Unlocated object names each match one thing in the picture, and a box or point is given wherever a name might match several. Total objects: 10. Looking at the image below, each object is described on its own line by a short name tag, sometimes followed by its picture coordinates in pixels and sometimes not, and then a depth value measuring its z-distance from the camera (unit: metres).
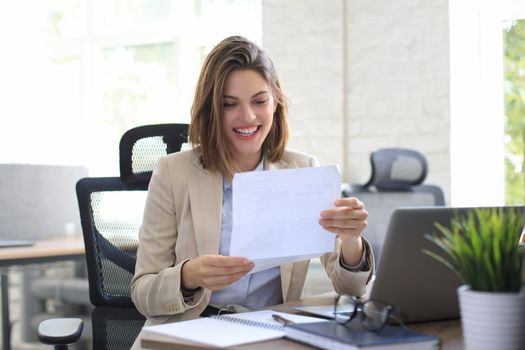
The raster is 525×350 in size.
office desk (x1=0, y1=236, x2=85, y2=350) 2.51
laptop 1.10
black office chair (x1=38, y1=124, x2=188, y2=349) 1.91
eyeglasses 1.00
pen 1.17
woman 1.52
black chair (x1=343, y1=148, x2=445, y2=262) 3.12
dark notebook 0.95
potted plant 0.89
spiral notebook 1.06
